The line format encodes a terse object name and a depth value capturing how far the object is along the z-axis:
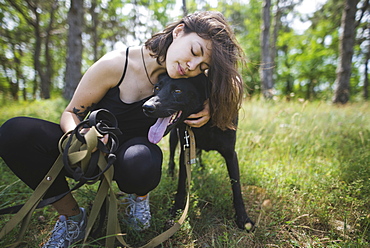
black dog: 1.32
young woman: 1.25
